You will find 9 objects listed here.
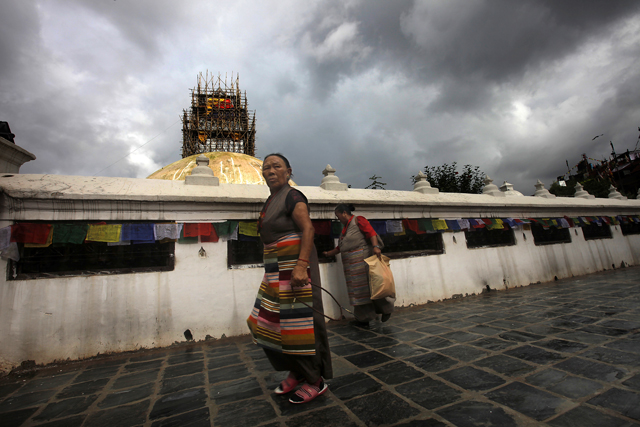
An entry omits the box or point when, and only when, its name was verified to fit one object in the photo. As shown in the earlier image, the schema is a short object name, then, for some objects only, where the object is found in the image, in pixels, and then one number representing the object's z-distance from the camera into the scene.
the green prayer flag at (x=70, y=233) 3.88
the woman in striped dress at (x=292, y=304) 2.26
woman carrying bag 4.43
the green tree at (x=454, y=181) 18.44
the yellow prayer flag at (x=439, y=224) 6.59
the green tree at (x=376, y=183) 16.64
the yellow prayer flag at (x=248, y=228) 4.76
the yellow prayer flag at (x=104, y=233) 4.01
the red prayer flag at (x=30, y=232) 3.68
